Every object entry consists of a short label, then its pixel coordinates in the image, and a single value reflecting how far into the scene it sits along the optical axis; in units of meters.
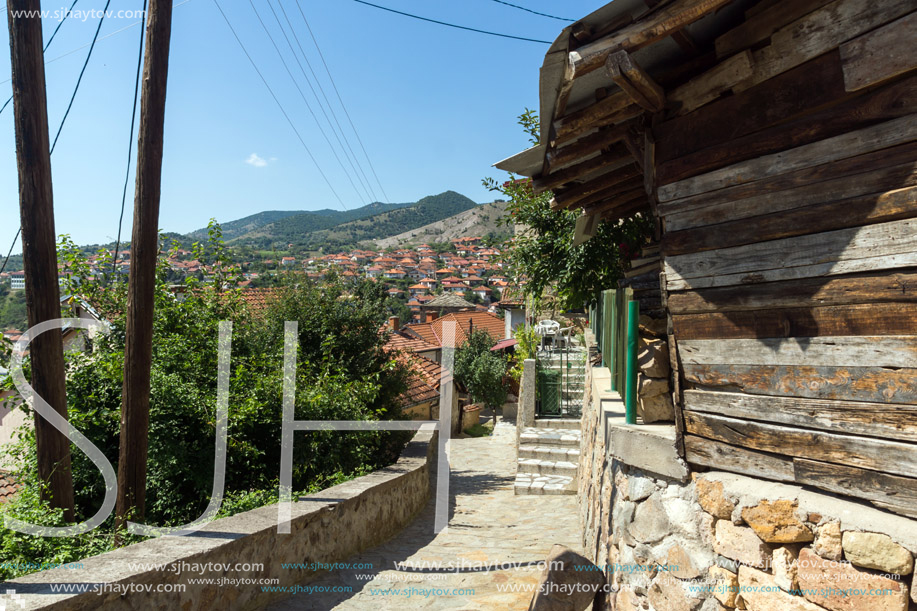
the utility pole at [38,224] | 4.20
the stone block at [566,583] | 3.40
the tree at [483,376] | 20.69
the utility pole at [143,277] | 4.52
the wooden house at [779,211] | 2.17
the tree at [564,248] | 6.61
